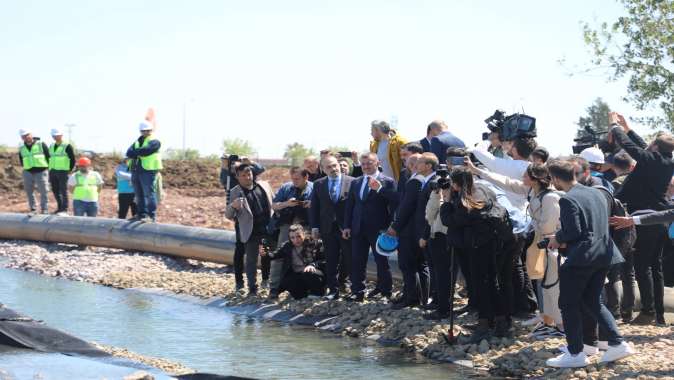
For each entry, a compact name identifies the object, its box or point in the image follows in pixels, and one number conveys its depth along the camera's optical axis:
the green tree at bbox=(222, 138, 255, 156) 57.25
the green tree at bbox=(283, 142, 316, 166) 52.85
